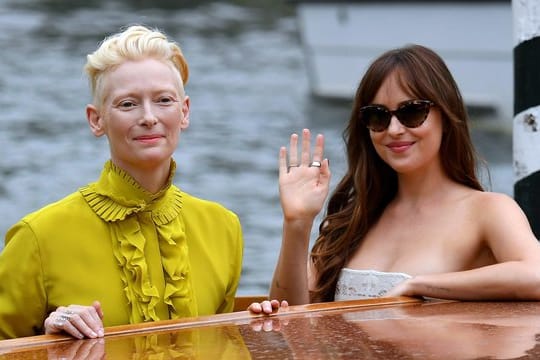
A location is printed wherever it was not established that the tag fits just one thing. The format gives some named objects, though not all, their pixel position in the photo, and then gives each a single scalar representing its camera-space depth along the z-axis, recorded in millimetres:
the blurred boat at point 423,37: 22669
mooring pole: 6863
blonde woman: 4892
